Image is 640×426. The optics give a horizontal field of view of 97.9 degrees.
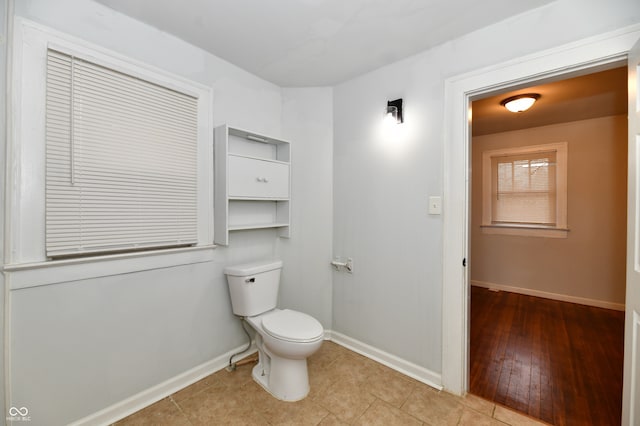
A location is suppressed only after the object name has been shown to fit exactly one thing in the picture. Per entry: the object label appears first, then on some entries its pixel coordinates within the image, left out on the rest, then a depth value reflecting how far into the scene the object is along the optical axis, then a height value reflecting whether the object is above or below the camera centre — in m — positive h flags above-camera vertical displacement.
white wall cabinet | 1.96 +0.22
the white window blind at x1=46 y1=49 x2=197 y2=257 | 1.38 +0.28
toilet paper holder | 2.36 -0.45
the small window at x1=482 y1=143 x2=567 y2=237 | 3.61 +0.32
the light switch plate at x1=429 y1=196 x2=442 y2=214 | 1.86 +0.05
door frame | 1.75 -0.03
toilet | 1.71 -0.76
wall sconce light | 2.01 +0.74
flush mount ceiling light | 2.63 +1.07
